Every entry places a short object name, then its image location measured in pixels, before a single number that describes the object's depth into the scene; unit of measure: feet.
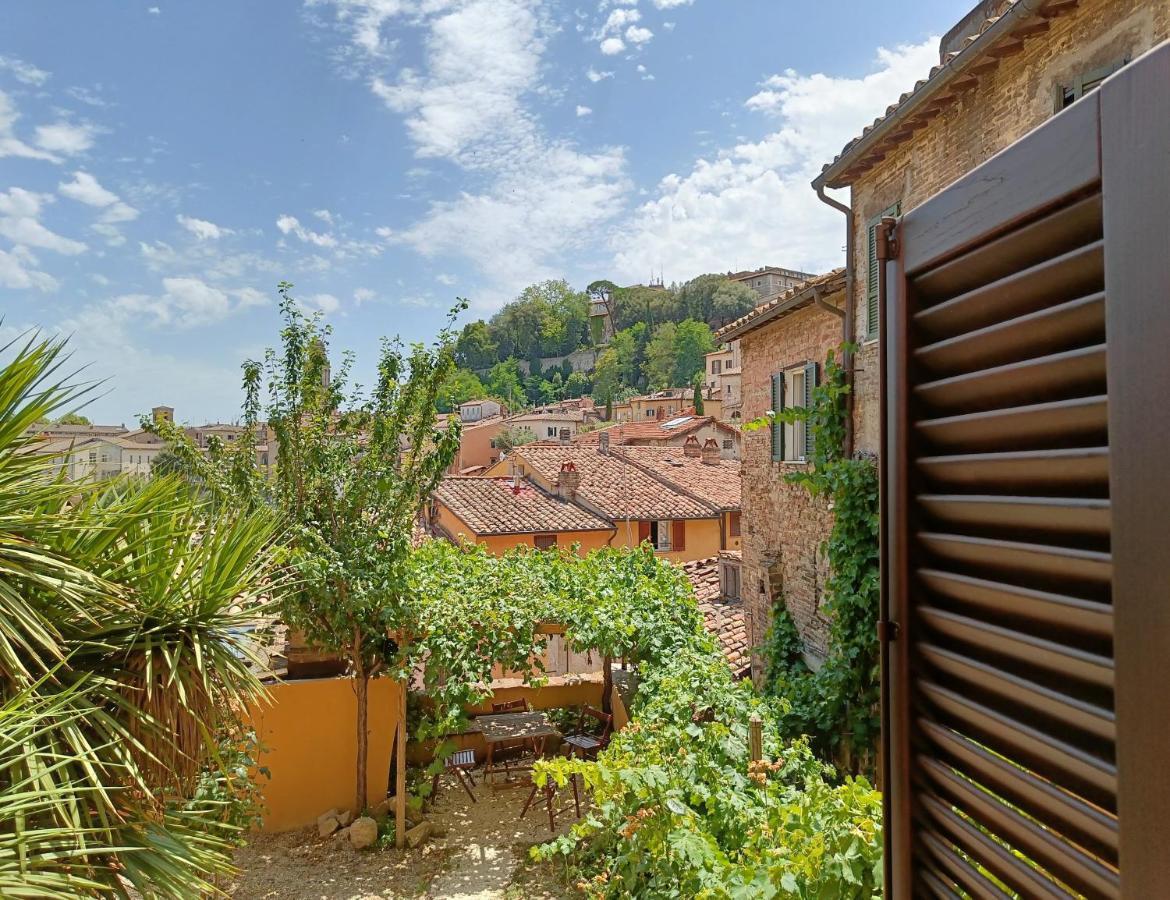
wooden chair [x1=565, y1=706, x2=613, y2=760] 28.53
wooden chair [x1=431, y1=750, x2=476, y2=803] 29.07
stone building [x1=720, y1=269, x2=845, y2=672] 29.66
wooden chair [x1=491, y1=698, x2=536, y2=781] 31.22
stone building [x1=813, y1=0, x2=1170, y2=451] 16.42
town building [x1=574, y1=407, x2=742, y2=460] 111.14
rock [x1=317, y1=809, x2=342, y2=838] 26.63
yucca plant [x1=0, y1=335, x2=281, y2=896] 11.84
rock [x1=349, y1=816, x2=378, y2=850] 25.82
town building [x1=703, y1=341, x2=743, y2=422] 168.25
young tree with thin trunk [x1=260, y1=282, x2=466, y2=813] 26.27
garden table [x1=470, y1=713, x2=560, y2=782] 28.55
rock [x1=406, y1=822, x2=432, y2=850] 25.91
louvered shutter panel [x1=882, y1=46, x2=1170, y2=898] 2.26
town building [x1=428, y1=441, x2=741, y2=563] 60.85
